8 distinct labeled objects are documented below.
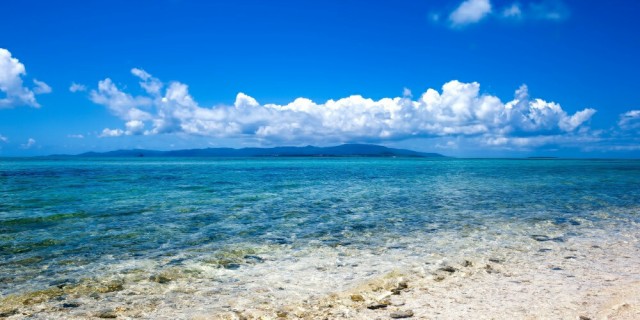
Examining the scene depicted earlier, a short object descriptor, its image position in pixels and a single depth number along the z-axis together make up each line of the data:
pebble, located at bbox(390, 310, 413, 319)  7.28
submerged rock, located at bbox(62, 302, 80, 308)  8.10
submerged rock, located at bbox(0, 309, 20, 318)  7.61
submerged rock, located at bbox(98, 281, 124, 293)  9.12
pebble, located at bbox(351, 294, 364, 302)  8.31
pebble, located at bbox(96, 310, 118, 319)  7.58
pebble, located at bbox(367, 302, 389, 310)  7.83
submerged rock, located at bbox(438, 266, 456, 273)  10.51
